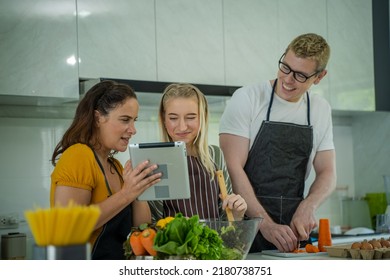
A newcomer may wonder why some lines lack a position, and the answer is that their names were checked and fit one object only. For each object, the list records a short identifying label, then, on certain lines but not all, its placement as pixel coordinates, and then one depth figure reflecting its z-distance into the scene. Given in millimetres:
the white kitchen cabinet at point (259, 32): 2590
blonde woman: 1690
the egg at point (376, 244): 1576
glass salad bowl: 1414
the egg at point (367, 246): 1548
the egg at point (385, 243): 1615
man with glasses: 1854
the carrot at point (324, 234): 1758
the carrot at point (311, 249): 1672
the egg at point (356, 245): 1560
